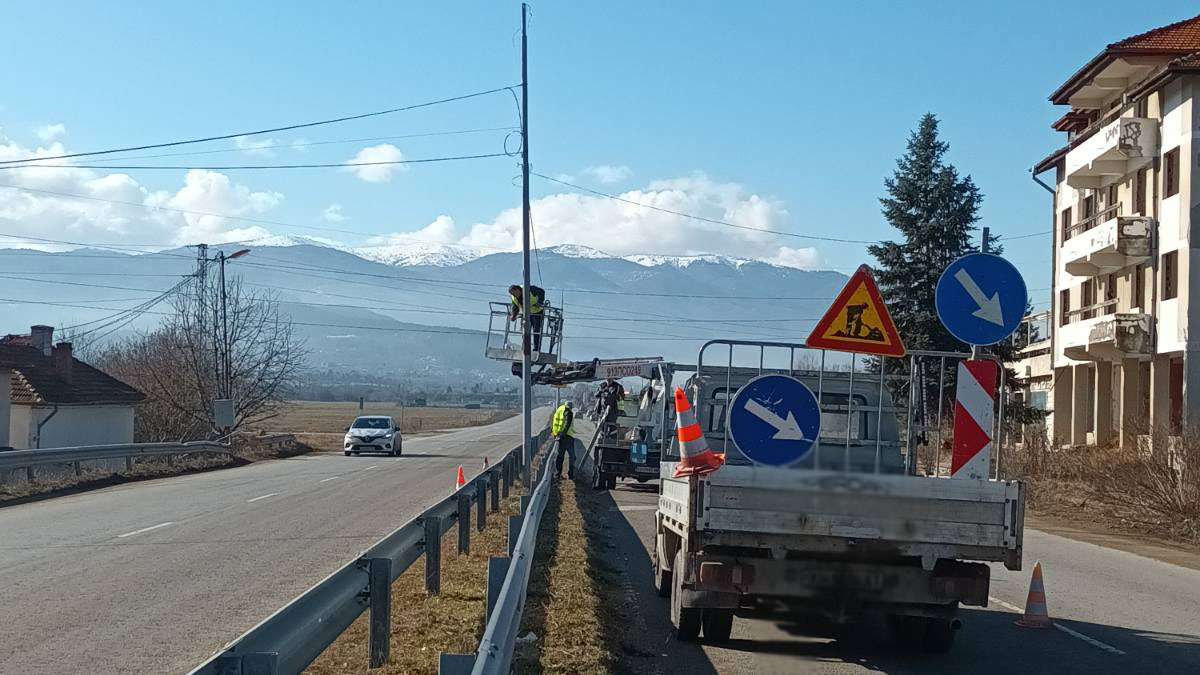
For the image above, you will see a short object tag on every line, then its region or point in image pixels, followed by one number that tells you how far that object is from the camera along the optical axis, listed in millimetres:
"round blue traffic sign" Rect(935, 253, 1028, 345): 10234
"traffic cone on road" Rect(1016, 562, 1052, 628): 11102
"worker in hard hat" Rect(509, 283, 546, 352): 23953
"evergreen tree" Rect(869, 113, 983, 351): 39844
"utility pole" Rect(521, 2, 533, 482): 22078
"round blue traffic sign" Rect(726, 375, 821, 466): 7285
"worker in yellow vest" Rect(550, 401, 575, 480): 27945
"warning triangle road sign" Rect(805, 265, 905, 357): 9664
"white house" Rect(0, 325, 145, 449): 43812
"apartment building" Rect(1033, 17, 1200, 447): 34312
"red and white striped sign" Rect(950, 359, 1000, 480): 9531
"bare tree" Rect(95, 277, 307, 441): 51625
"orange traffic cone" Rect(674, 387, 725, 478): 8461
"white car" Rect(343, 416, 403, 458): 46375
